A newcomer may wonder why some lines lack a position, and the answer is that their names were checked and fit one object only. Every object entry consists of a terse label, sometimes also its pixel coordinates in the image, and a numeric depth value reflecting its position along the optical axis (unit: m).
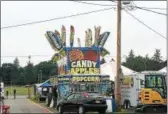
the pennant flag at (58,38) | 43.06
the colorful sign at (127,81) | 32.25
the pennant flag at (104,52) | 43.59
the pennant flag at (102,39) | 43.88
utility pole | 30.45
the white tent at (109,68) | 47.32
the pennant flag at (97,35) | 44.09
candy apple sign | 42.12
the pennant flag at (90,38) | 44.19
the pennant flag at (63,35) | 43.40
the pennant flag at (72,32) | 44.00
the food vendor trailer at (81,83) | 37.34
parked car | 28.52
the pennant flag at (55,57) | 44.02
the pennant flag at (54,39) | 43.00
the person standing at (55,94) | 37.75
